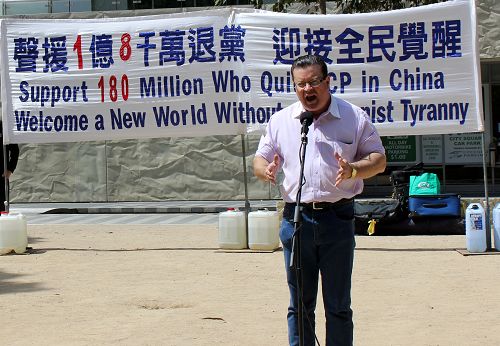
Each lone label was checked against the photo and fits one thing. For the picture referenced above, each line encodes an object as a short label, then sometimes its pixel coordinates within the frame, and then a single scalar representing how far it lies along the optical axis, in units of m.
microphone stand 4.73
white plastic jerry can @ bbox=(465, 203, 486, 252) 11.67
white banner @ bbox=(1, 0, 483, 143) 12.23
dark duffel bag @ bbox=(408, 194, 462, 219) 13.83
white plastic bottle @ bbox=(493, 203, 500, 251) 11.68
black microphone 4.78
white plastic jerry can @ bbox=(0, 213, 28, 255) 12.60
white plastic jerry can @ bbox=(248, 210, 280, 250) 12.28
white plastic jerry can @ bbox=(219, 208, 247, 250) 12.46
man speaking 4.99
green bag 14.25
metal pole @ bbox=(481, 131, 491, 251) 11.86
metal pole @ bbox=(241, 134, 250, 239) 12.63
